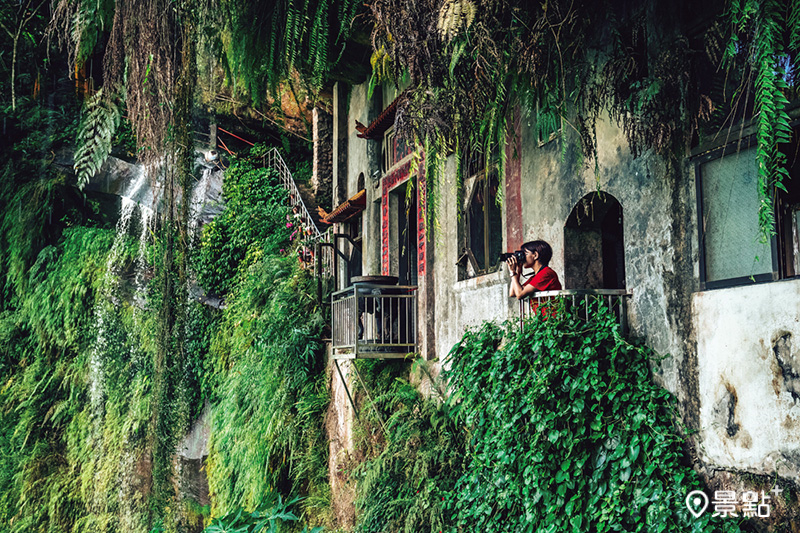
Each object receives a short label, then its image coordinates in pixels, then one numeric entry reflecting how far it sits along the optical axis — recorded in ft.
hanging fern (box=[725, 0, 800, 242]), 11.16
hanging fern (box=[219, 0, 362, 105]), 17.48
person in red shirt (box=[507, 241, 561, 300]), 19.35
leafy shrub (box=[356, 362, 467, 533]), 23.93
